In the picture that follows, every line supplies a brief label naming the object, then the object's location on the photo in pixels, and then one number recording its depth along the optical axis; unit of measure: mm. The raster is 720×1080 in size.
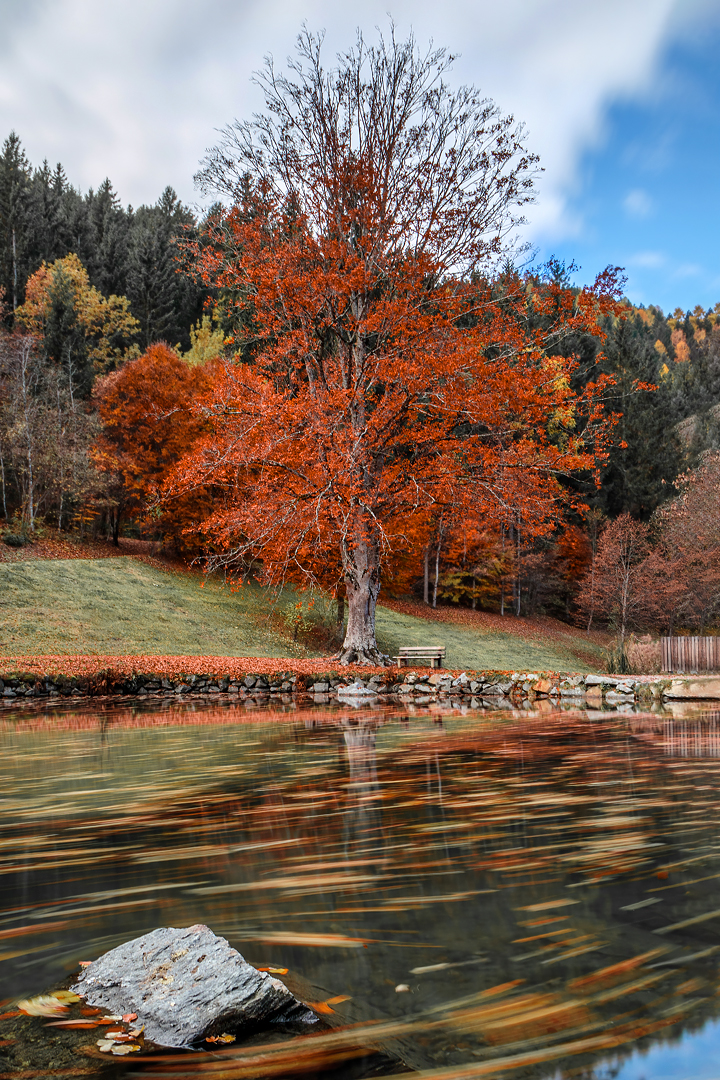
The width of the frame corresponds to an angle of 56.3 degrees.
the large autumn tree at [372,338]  13375
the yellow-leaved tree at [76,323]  36625
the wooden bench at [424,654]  15633
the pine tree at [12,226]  45188
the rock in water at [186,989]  1747
